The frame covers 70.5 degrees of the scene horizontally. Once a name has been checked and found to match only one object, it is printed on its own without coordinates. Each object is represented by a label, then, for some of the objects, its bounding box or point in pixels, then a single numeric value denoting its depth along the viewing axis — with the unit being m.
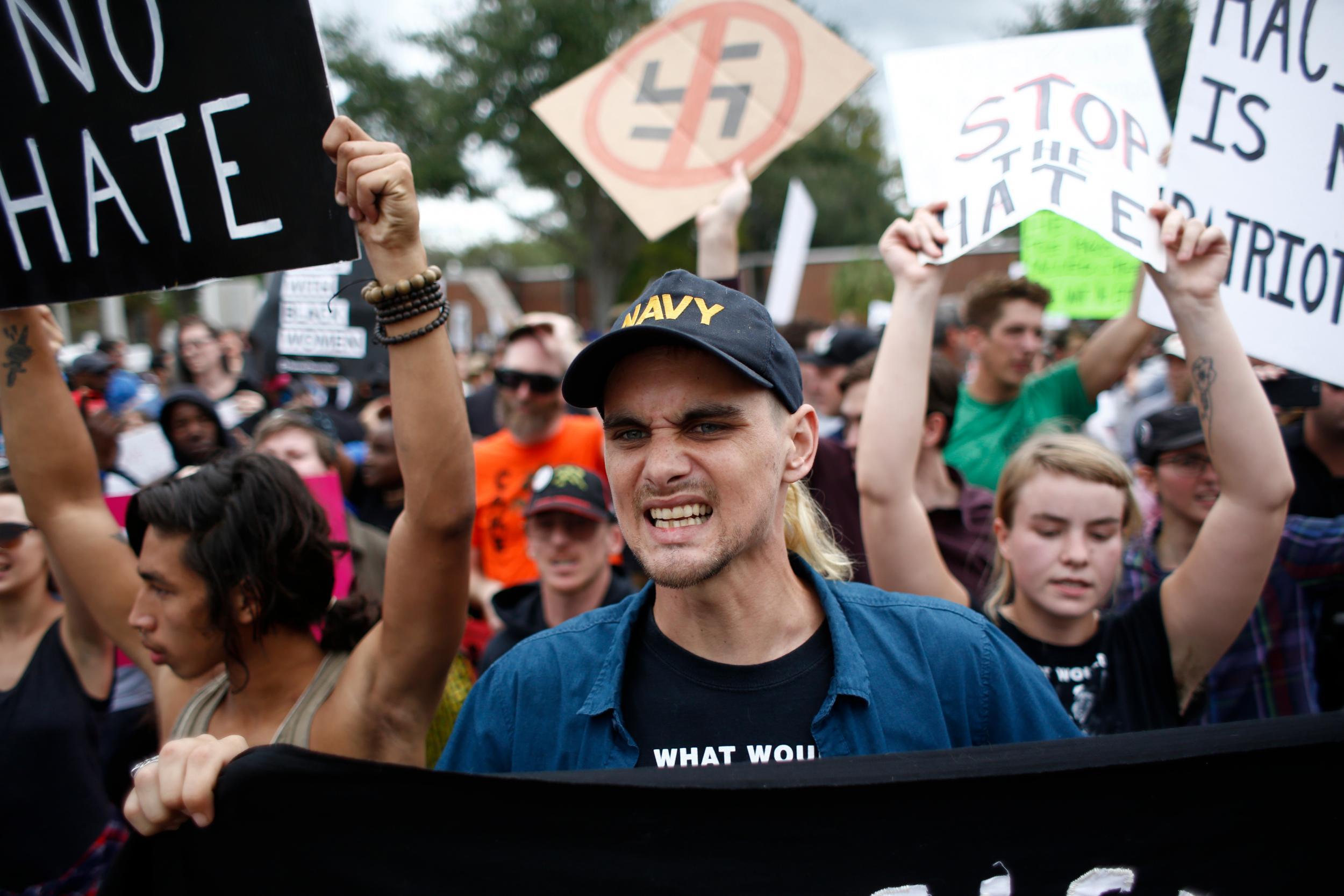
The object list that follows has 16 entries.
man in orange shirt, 4.04
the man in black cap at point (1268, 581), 2.62
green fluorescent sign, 3.91
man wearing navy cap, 1.59
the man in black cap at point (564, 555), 3.18
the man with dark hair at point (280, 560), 1.80
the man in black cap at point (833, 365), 5.44
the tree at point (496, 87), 29.55
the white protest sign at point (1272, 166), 2.50
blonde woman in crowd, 2.14
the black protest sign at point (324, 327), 5.29
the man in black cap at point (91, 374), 7.50
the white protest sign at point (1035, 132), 2.35
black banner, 1.42
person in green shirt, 4.00
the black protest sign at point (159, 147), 1.92
